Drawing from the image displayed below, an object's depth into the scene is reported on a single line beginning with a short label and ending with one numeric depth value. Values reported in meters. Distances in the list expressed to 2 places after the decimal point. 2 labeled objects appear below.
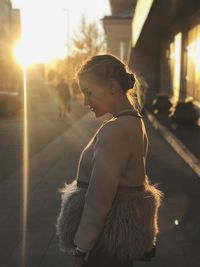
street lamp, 60.47
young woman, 2.31
